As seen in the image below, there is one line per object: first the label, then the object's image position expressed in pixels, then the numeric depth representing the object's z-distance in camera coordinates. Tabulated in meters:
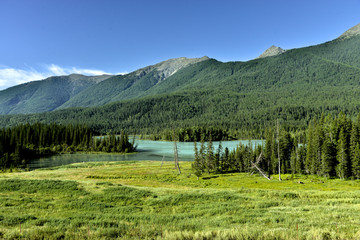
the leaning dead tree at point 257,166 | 67.53
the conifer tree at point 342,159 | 62.82
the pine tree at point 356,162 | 60.12
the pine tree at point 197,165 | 72.21
